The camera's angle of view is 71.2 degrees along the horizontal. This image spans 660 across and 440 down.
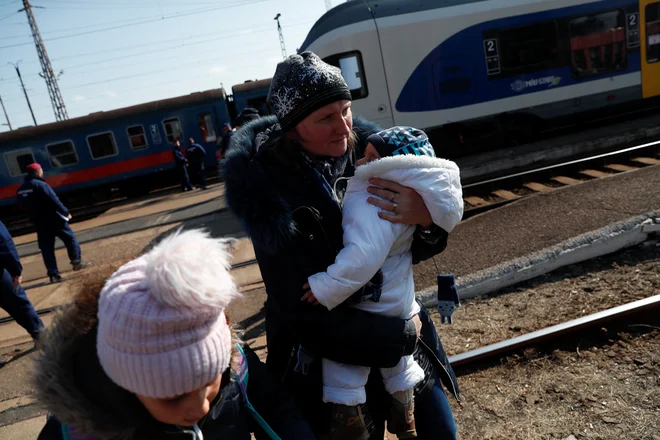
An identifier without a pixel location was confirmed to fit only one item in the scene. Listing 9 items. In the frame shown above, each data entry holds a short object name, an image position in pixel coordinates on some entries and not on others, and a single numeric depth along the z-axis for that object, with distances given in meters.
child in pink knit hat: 1.02
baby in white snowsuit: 1.40
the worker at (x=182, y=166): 15.20
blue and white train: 10.15
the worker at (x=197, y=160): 15.33
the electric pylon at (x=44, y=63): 29.19
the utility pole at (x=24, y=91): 37.73
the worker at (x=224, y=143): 8.16
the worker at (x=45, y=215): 7.92
